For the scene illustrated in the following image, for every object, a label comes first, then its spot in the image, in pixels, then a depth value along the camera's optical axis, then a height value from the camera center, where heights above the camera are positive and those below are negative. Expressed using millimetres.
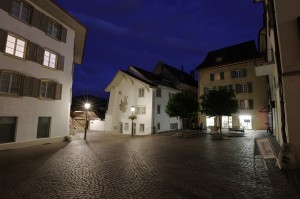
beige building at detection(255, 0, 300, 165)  7766 +2696
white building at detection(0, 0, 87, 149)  13086 +4218
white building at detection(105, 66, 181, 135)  28359 +3389
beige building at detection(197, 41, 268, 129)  29578 +7472
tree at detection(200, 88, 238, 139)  20248 +2269
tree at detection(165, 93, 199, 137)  22266 +2086
